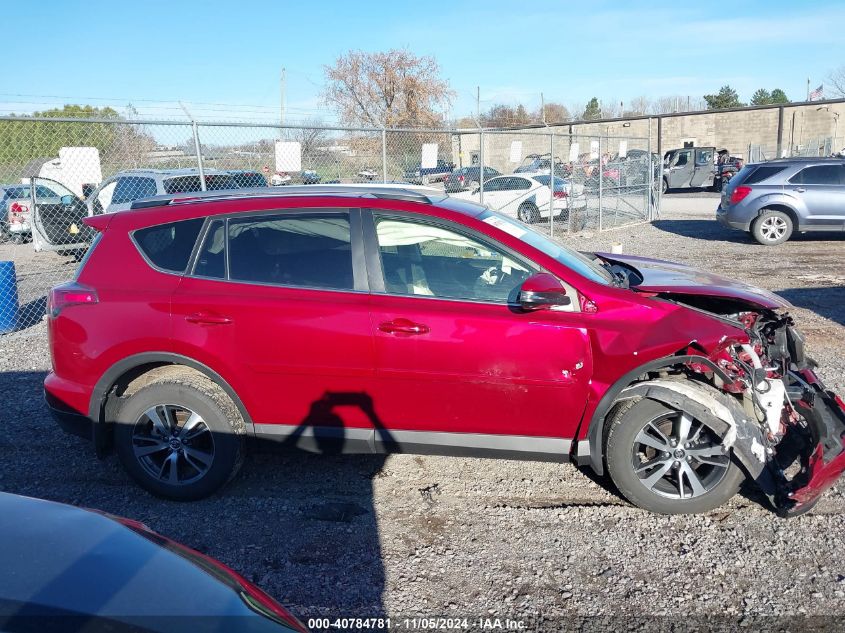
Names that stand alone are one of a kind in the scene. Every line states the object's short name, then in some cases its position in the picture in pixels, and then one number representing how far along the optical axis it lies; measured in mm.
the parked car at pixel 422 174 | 13906
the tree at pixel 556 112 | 72375
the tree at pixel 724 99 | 69062
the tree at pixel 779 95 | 71312
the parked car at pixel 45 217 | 11859
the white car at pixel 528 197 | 17641
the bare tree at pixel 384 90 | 37969
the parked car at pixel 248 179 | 10461
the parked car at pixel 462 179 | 15984
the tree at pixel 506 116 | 58841
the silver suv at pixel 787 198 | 14258
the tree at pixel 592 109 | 80750
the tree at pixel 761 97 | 71812
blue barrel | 8594
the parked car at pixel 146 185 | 10383
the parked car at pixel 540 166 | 23406
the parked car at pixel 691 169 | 32219
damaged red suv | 3902
